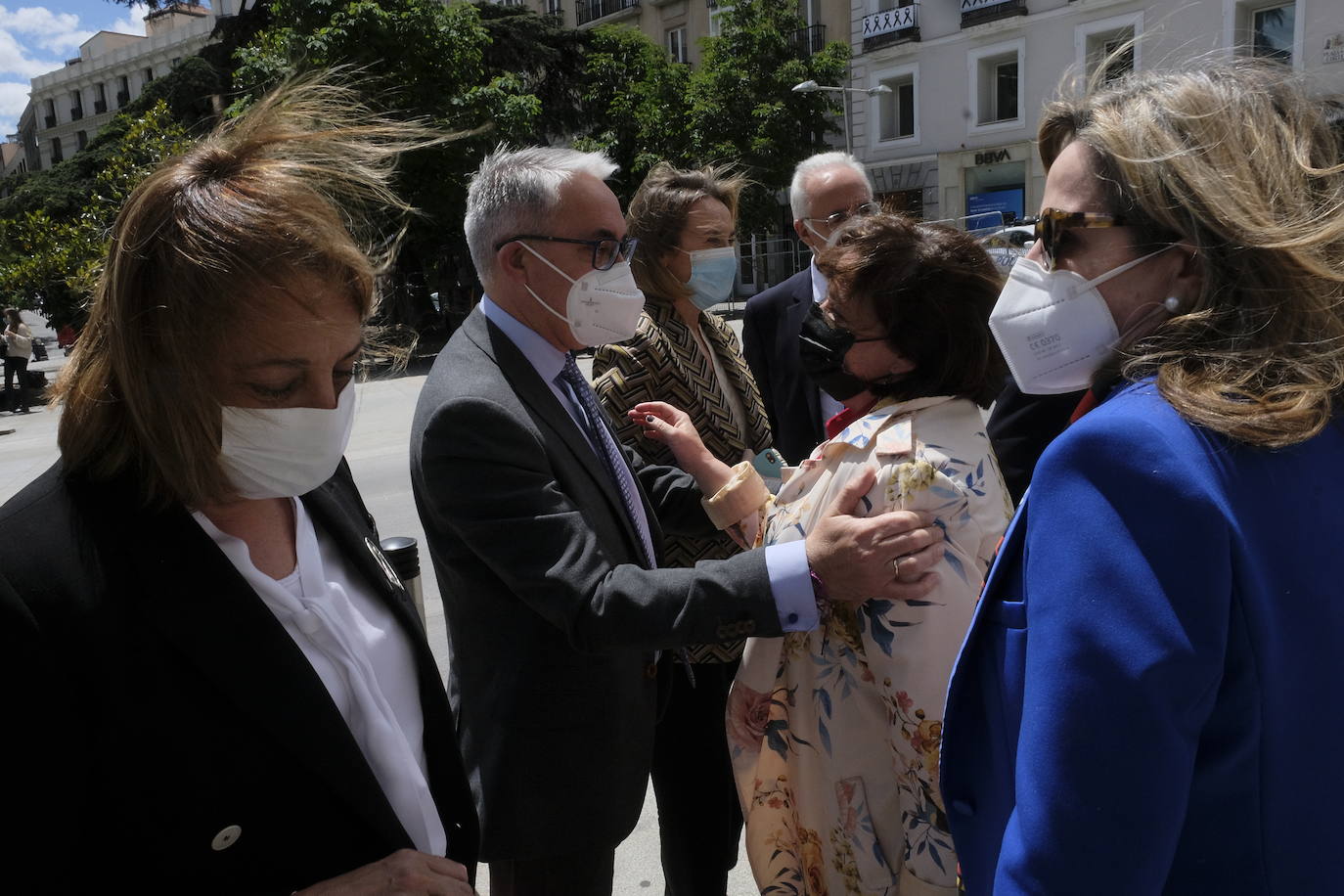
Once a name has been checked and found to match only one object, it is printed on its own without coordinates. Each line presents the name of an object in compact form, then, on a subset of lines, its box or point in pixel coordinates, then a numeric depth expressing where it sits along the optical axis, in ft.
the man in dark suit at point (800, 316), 11.34
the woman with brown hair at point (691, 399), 8.17
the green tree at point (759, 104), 77.46
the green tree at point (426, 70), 55.77
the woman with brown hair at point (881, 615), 5.33
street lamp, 70.03
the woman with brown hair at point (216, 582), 3.47
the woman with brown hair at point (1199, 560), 3.01
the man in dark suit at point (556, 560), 5.42
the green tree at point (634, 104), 81.46
